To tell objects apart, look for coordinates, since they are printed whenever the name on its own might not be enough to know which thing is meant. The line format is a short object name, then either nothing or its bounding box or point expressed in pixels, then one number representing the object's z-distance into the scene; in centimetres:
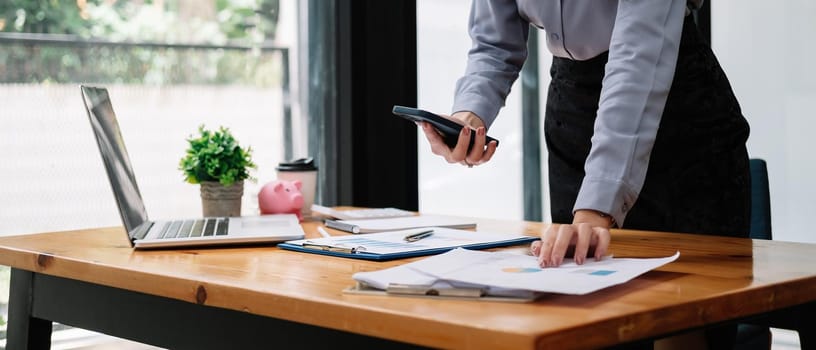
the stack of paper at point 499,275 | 89
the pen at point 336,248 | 127
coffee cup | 198
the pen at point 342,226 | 162
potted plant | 188
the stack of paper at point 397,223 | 162
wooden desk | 80
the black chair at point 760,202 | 200
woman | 127
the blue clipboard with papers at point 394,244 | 125
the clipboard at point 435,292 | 88
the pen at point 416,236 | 139
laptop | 142
